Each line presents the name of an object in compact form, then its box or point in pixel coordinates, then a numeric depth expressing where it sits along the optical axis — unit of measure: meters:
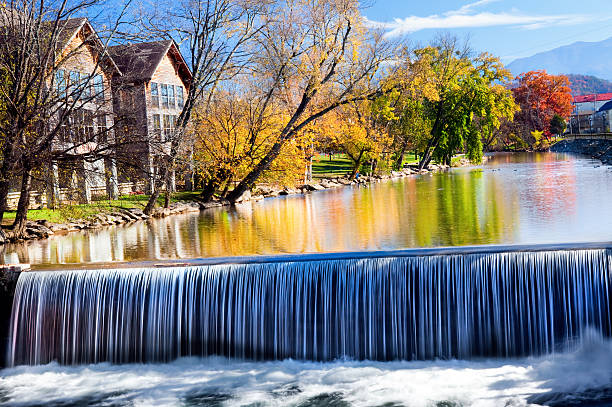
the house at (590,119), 142.38
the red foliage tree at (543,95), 121.25
